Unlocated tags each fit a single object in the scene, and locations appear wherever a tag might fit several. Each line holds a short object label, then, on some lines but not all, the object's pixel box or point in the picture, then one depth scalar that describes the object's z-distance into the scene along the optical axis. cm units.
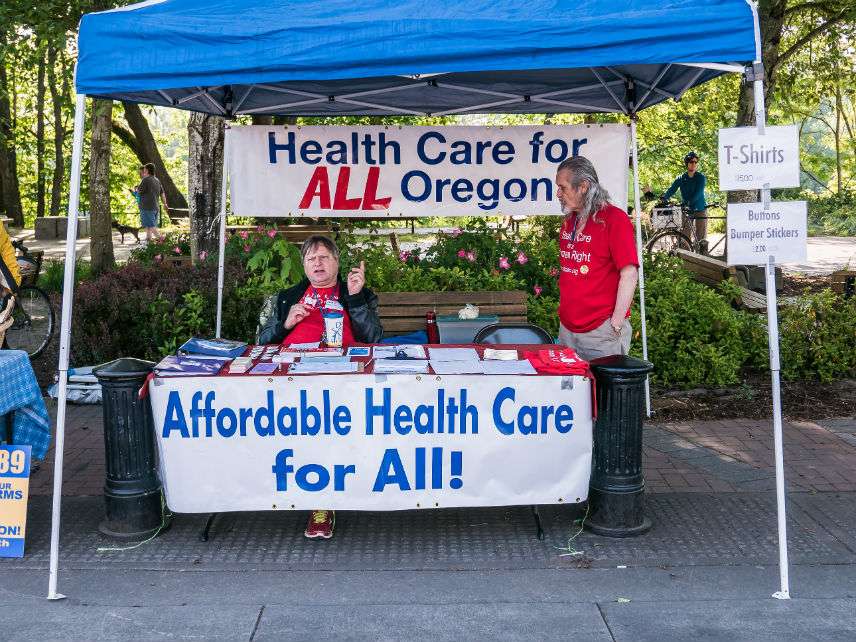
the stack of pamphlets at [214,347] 512
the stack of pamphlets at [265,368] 465
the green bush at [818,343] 801
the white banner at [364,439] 458
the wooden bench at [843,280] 913
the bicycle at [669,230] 1390
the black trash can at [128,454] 470
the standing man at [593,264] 518
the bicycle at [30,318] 946
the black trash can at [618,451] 479
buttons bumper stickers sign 422
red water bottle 667
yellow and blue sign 457
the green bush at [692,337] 782
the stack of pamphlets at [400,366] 462
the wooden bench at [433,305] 730
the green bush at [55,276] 1241
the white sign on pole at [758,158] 414
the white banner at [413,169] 650
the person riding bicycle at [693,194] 1531
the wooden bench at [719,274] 888
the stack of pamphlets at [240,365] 469
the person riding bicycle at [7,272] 599
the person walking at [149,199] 1928
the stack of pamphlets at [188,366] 461
